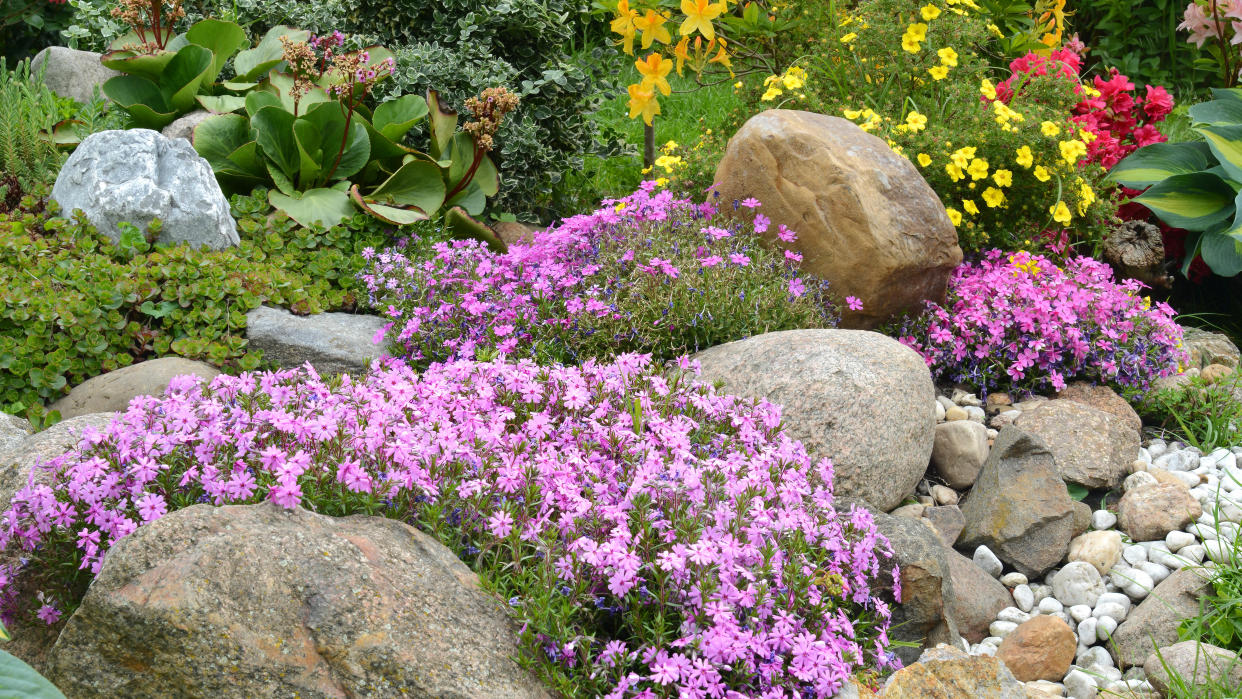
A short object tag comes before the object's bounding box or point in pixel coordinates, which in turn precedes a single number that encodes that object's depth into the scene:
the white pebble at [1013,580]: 3.45
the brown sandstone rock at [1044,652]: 2.97
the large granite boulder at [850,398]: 3.41
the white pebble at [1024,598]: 3.36
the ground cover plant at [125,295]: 4.02
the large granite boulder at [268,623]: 1.80
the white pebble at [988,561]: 3.49
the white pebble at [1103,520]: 3.69
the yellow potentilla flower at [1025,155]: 4.69
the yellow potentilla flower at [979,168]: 4.74
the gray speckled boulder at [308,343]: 4.37
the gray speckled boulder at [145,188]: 4.69
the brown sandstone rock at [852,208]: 4.28
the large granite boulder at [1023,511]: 3.48
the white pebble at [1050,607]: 3.33
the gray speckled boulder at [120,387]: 3.93
